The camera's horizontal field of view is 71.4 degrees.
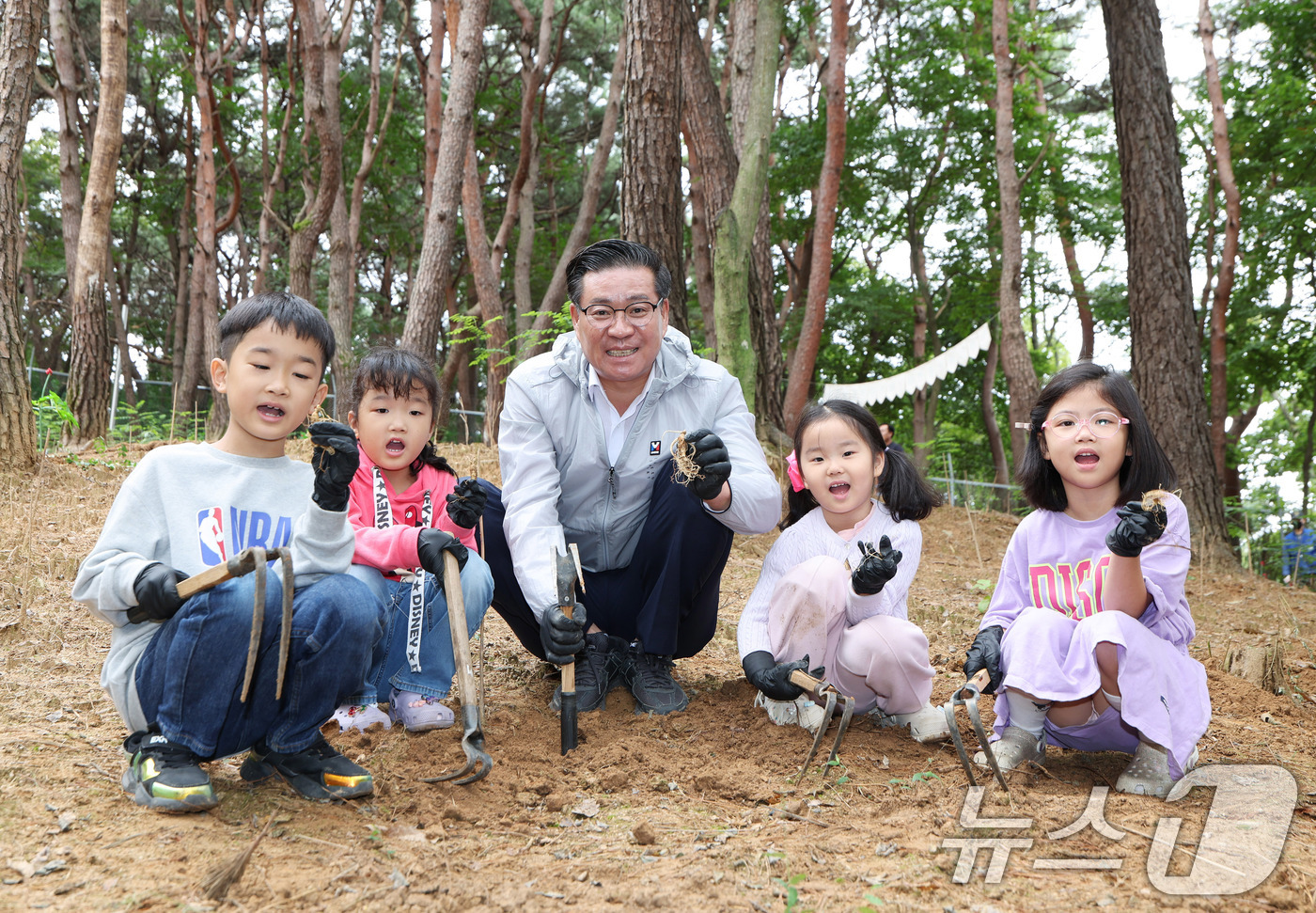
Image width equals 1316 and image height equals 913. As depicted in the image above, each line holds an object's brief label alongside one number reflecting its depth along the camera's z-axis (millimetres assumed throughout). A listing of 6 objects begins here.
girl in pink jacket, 2535
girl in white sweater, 2568
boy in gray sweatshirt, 1968
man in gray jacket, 2750
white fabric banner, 10391
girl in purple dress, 2227
